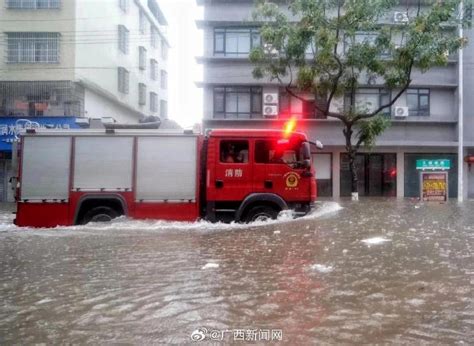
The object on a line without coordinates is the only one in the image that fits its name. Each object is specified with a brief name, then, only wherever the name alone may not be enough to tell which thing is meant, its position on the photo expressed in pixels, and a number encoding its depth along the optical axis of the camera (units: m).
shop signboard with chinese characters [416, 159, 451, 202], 20.50
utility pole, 24.14
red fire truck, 11.47
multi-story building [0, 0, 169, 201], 23.97
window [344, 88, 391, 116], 25.58
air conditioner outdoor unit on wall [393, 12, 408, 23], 19.37
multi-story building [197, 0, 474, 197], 25.52
